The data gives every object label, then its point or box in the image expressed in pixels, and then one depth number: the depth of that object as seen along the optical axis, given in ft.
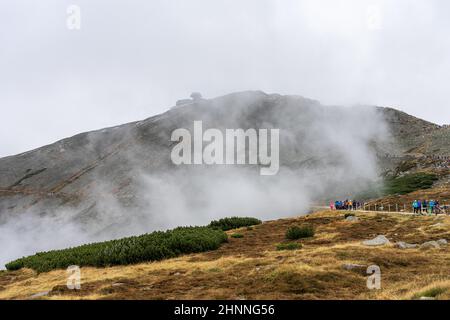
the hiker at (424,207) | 128.01
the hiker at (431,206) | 119.85
